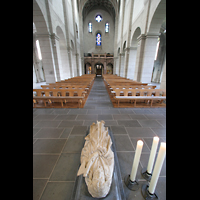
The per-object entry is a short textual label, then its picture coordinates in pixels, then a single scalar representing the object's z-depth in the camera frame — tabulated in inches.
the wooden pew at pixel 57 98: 148.8
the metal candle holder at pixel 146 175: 49.4
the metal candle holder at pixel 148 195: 41.8
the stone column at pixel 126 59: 388.3
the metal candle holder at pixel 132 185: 45.7
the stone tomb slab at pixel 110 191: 37.7
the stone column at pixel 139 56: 246.9
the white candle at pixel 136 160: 36.4
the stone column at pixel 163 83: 184.5
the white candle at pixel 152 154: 37.7
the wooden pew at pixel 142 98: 150.0
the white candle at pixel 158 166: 31.9
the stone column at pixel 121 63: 534.0
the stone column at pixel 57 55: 247.9
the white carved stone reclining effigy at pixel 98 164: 34.2
